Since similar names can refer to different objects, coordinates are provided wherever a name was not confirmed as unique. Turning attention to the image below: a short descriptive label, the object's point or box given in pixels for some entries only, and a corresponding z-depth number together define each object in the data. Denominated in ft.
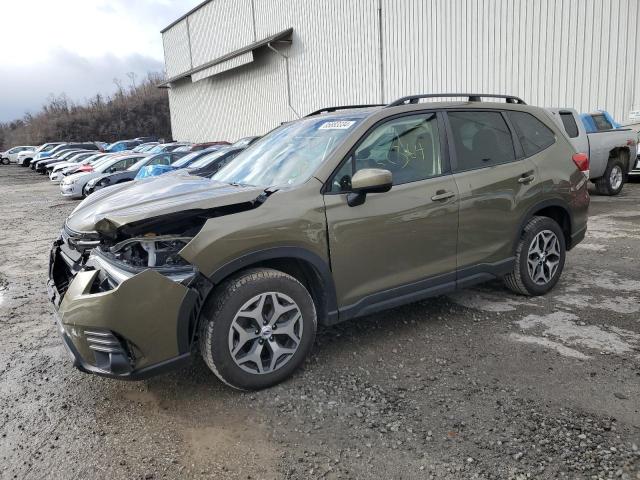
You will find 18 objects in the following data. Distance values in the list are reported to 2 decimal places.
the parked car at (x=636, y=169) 38.86
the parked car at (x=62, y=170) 72.72
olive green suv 9.55
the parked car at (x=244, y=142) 47.42
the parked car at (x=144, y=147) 86.48
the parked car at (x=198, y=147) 60.29
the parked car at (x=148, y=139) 141.63
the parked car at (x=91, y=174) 54.34
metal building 44.16
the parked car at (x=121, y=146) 114.31
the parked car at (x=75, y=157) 92.06
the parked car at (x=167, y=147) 76.42
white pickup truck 32.73
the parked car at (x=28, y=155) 138.62
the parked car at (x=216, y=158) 36.31
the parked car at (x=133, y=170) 50.06
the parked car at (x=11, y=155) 159.33
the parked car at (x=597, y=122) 35.40
